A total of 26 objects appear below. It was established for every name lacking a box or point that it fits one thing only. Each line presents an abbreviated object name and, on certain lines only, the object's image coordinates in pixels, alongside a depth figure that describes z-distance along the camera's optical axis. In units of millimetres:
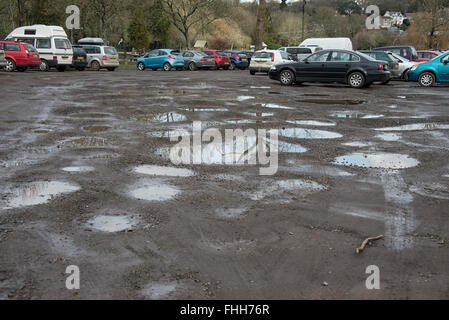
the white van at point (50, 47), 31234
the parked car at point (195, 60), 38219
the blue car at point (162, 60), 36656
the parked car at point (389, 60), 25406
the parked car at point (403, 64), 26541
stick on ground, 4438
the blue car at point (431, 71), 21531
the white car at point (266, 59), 30234
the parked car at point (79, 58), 32719
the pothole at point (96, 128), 10289
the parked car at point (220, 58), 39625
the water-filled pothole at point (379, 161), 7582
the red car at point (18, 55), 28844
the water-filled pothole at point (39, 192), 5695
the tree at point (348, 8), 105312
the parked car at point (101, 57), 34406
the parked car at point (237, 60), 42812
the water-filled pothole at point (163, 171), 6957
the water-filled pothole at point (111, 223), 4945
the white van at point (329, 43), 35406
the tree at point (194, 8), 53250
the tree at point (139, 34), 63719
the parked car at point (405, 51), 28719
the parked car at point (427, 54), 31172
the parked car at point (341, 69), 20828
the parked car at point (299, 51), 34625
